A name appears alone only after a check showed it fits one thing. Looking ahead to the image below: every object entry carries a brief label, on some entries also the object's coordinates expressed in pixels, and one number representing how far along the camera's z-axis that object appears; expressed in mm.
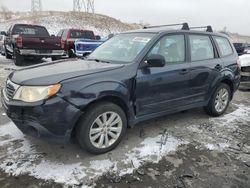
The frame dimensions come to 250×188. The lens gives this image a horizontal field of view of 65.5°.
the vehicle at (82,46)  8708
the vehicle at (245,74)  6004
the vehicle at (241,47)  10883
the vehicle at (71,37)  9708
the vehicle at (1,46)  11917
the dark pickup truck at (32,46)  8214
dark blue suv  2368
